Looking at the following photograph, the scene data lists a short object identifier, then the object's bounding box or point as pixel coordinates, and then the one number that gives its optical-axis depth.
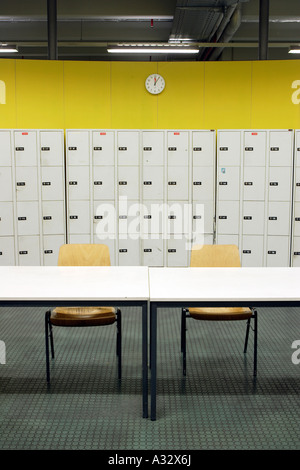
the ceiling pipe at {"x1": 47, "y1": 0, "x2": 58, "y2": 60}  5.64
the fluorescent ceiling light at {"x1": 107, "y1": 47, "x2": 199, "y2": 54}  5.39
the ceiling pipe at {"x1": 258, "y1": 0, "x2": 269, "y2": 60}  5.73
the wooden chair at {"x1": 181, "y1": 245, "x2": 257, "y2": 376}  3.17
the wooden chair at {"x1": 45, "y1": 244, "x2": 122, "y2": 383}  2.72
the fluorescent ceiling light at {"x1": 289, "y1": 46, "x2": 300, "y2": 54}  5.38
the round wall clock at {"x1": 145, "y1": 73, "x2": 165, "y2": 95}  5.79
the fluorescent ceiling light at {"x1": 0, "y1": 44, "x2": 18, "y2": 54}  5.21
